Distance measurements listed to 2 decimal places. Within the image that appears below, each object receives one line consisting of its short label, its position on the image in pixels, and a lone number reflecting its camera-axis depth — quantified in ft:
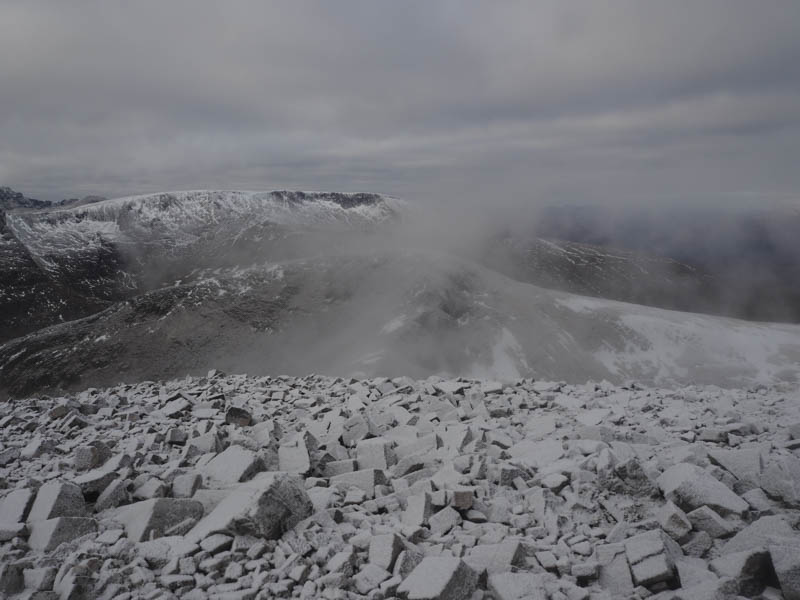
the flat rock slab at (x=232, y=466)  25.72
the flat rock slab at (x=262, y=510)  19.79
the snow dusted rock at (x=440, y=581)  16.05
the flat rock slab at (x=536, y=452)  27.68
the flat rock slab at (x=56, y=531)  20.48
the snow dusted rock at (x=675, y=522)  18.94
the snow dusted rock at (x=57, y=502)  22.71
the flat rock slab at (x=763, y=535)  17.47
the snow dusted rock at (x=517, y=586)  16.42
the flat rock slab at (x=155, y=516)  20.74
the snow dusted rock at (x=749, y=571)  15.72
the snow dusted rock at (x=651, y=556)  16.91
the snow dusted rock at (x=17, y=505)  22.80
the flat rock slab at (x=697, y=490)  20.03
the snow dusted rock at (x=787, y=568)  15.12
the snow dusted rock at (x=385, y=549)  18.22
